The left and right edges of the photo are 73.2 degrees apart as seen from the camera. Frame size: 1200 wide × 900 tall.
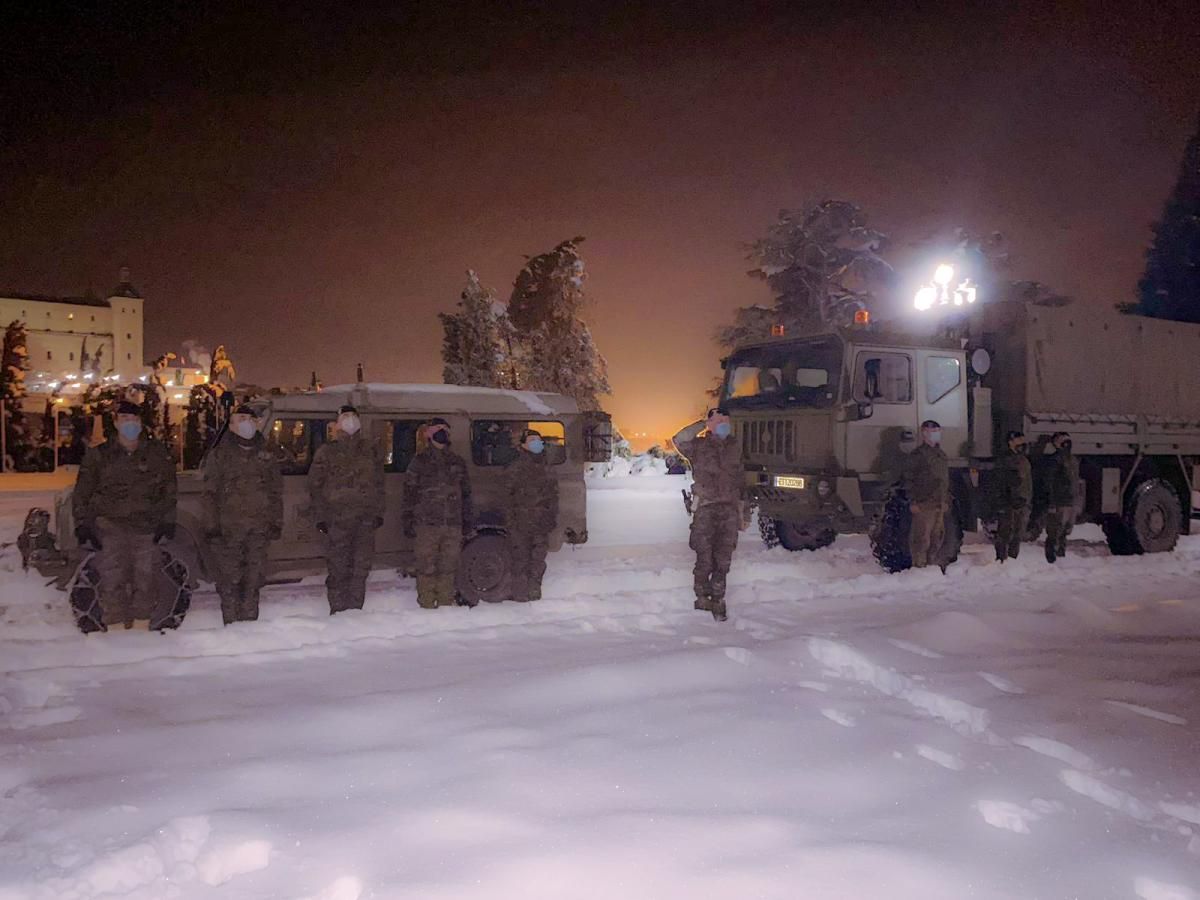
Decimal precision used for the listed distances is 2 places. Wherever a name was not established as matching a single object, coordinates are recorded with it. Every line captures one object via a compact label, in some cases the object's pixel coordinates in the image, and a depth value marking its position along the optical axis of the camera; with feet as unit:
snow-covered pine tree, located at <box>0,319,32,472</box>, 141.20
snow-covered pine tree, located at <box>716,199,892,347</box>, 76.95
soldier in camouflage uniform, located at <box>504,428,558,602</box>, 24.57
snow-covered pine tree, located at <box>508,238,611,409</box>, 106.73
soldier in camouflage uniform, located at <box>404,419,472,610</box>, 23.13
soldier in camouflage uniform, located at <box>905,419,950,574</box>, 29.12
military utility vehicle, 22.33
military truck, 30.37
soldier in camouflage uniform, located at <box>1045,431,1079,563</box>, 32.76
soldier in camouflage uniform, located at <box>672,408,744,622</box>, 24.16
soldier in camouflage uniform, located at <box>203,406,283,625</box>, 21.38
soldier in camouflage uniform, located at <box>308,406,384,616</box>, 22.17
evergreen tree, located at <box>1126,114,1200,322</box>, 92.63
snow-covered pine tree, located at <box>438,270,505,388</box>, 104.73
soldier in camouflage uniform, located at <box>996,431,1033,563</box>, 32.01
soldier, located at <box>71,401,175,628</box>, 20.01
